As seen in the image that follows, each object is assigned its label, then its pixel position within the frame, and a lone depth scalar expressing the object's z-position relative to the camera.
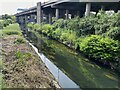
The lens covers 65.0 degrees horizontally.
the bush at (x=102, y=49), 8.10
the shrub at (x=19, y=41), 11.98
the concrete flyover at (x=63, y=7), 15.53
